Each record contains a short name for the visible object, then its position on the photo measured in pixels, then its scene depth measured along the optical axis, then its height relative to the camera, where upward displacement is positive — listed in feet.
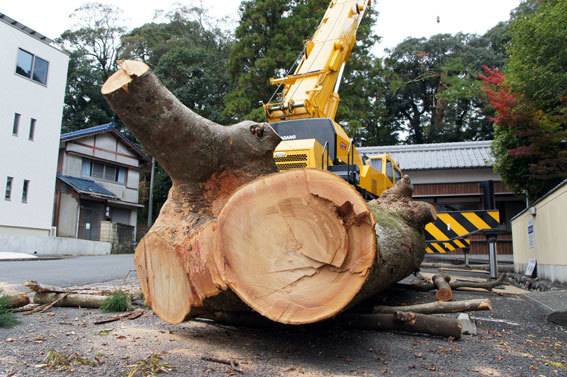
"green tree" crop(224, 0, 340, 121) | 63.26 +30.83
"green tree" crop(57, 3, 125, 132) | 97.35 +36.97
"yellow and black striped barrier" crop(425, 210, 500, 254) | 22.59 +1.21
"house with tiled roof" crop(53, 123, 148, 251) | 71.72 +9.73
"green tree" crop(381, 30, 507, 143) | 90.58 +35.87
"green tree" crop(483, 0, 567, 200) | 25.35 +9.69
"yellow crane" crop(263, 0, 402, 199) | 20.70 +7.35
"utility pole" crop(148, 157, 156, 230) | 84.34 +7.83
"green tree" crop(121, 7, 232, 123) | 90.12 +42.61
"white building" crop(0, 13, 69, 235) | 54.60 +15.49
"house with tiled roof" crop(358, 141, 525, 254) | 53.36 +8.12
